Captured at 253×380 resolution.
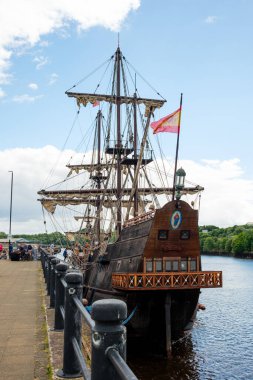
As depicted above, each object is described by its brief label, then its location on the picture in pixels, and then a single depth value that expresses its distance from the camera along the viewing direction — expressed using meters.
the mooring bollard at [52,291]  10.56
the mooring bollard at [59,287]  7.22
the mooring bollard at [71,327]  5.06
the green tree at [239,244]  168.75
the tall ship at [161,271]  21.17
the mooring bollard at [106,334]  2.61
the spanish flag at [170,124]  23.31
